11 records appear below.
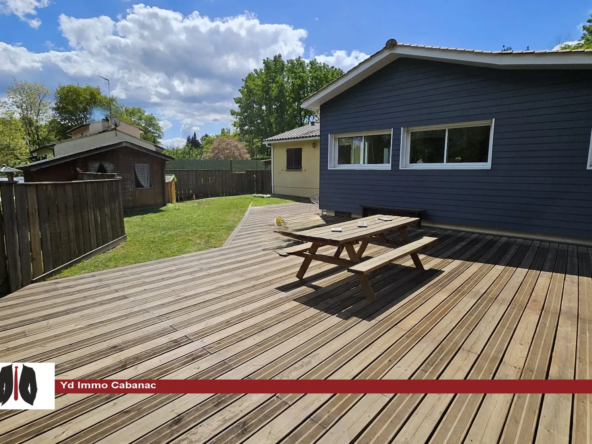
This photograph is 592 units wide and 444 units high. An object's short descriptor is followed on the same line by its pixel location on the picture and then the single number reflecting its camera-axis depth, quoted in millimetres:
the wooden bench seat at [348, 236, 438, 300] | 3031
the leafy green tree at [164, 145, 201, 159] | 59138
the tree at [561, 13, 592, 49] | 21172
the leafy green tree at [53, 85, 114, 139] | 38625
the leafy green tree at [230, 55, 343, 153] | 33906
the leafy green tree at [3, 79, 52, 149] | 32594
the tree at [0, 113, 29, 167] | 27984
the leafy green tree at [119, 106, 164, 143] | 54844
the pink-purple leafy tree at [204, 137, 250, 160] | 42469
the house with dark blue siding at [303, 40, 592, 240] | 5340
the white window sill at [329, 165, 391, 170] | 7795
